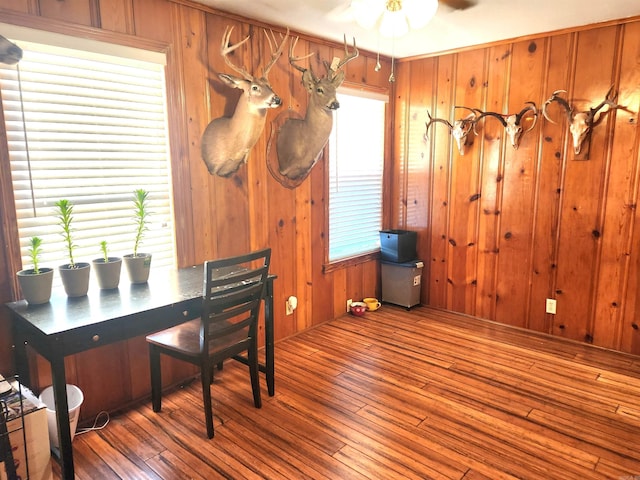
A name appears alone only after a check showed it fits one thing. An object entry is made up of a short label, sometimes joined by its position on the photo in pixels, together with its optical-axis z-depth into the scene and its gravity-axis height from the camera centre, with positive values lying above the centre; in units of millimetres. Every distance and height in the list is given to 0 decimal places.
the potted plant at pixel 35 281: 2096 -508
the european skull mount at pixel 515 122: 3604 +385
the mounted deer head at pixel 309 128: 3232 +328
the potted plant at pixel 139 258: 2465 -472
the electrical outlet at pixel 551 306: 3713 -1139
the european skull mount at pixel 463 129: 3938 +363
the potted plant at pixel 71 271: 2205 -490
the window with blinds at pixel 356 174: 3977 -38
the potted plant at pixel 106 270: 2354 -515
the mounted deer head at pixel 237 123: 2826 +313
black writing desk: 1871 -655
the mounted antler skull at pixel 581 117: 3268 +378
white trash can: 2135 -1147
